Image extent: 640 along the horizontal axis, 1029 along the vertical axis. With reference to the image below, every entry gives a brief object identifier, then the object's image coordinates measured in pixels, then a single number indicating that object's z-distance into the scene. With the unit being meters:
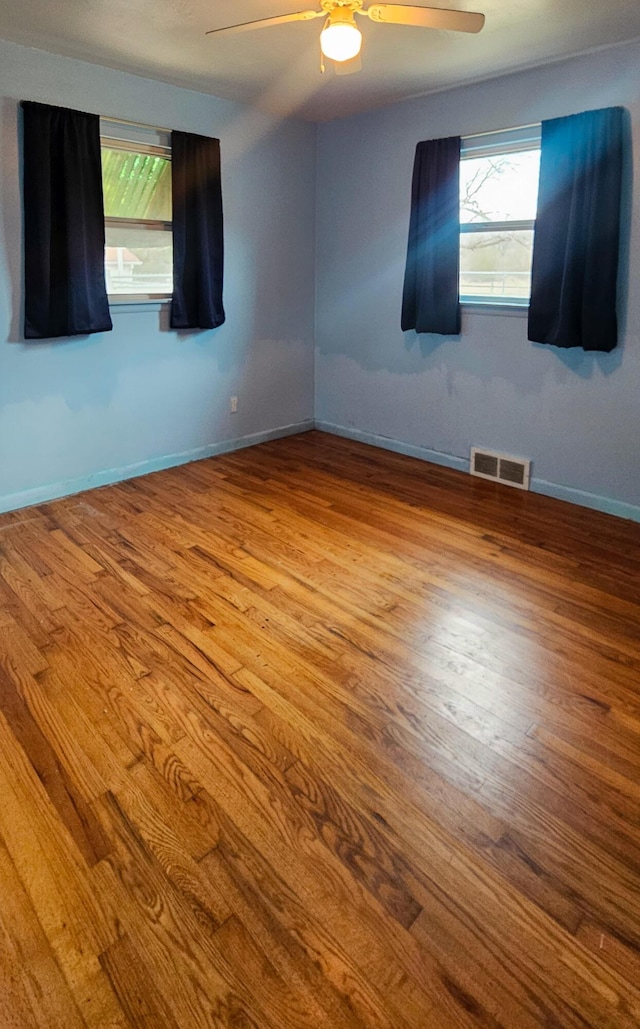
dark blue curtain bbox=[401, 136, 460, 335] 3.89
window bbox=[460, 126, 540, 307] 3.64
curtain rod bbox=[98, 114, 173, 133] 3.48
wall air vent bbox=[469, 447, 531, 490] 3.98
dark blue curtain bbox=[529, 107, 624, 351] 3.16
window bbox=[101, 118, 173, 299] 3.63
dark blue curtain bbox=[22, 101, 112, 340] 3.22
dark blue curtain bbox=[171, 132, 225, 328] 3.85
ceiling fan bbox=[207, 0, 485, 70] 2.11
